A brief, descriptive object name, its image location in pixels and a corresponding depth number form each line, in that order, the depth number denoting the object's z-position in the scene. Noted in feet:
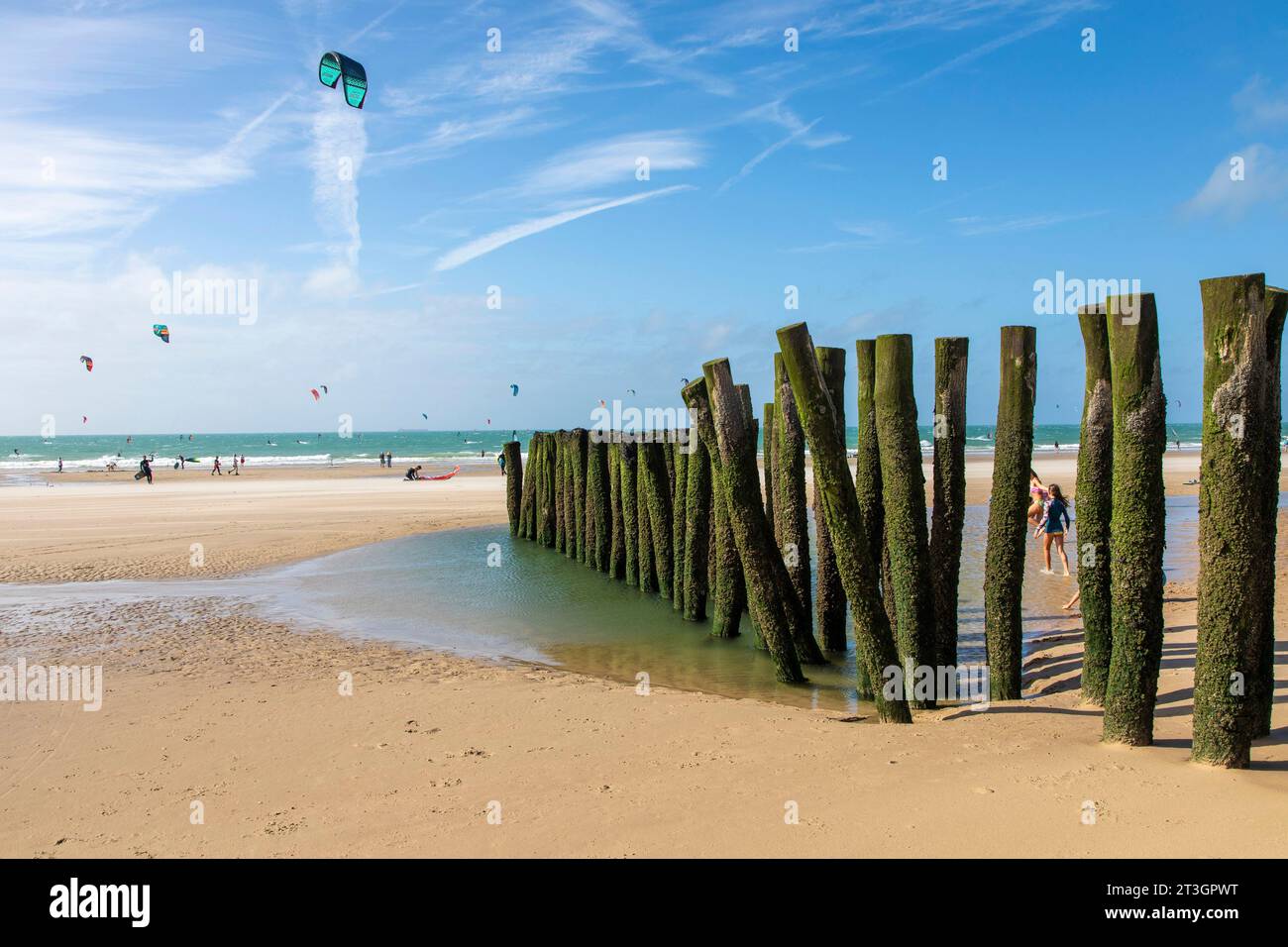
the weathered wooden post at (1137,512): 16.51
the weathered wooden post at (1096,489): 19.39
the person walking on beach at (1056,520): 43.04
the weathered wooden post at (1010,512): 21.63
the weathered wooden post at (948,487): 22.81
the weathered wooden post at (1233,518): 14.79
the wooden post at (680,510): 36.62
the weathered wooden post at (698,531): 34.58
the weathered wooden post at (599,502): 49.19
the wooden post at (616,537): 47.44
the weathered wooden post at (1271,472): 15.28
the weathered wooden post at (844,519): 20.97
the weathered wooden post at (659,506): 38.83
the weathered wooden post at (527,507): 66.90
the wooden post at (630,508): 44.19
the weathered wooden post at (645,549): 43.34
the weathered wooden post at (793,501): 29.91
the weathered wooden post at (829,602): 30.37
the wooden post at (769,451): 34.50
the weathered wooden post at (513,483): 70.74
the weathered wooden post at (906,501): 21.49
